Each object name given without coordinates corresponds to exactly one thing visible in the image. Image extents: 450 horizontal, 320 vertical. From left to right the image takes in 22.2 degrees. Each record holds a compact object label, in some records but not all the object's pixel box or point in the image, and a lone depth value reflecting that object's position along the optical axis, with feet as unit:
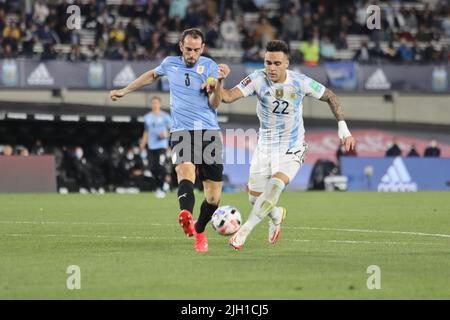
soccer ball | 44.27
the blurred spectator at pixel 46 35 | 118.52
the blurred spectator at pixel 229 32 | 126.93
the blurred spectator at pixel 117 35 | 120.10
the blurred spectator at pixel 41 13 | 120.67
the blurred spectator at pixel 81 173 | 109.50
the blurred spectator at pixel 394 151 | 115.55
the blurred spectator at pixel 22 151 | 105.60
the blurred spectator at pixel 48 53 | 114.52
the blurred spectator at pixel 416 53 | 127.54
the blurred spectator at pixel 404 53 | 127.44
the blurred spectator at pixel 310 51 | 123.54
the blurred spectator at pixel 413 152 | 117.78
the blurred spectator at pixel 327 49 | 126.82
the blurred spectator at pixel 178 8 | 128.47
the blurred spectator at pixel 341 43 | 130.00
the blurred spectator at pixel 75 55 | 115.44
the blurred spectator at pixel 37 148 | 112.60
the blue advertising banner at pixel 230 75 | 113.29
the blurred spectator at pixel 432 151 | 118.21
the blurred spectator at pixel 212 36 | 125.49
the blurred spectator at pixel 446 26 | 134.51
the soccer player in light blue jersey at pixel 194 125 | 43.75
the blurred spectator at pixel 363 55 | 125.16
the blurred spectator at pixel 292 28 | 130.41
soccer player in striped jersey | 42.96
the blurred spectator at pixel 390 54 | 126.82
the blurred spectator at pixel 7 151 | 102.83
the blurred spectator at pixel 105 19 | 122.62
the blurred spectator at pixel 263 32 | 126.82
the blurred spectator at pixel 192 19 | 126.21
